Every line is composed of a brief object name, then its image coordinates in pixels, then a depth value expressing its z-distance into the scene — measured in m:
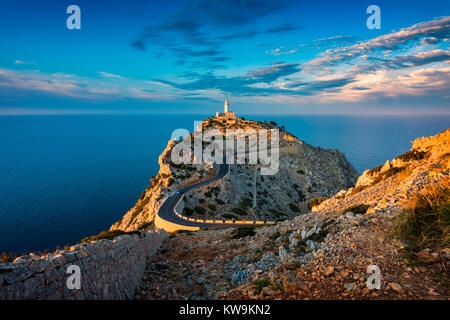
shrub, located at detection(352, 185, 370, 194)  26.39
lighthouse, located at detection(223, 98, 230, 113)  158.00
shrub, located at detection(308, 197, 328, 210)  32.84
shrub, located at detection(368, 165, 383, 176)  33.44
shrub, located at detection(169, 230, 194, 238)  26.35
